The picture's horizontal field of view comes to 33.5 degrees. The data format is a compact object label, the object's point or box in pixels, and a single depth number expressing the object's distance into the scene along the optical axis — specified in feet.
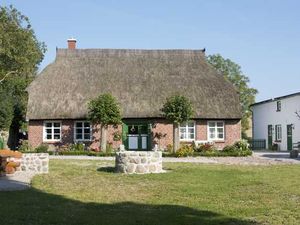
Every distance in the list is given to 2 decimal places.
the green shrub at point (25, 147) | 112.15
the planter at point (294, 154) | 98.89
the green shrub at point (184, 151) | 97.66
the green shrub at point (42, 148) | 107.25
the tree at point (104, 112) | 106.22
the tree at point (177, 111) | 106.32
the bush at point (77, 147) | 110.83
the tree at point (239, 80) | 207.82
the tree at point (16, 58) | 133.13
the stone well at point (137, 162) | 61.00
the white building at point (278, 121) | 135.23
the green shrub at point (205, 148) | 108.49
